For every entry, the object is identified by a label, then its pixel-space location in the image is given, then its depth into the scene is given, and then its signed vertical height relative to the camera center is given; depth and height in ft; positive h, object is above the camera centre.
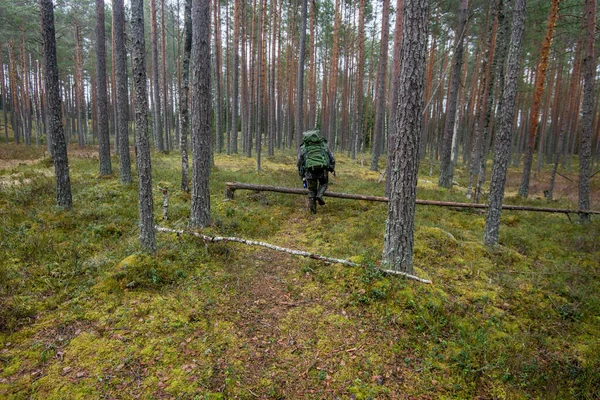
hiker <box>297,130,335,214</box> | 26.78 -0.49
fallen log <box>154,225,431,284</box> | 18.16 -6.44
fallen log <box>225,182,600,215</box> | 30.58 -4.37
